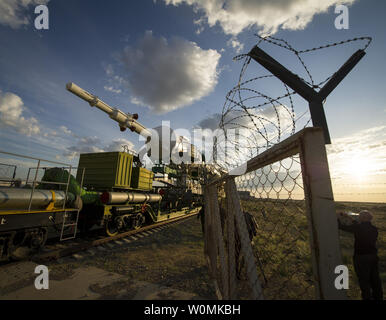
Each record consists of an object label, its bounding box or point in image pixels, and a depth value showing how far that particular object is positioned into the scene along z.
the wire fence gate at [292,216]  0.92
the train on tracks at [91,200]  4.63
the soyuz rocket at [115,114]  9.70
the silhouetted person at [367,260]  3.40
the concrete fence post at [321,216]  0.89
